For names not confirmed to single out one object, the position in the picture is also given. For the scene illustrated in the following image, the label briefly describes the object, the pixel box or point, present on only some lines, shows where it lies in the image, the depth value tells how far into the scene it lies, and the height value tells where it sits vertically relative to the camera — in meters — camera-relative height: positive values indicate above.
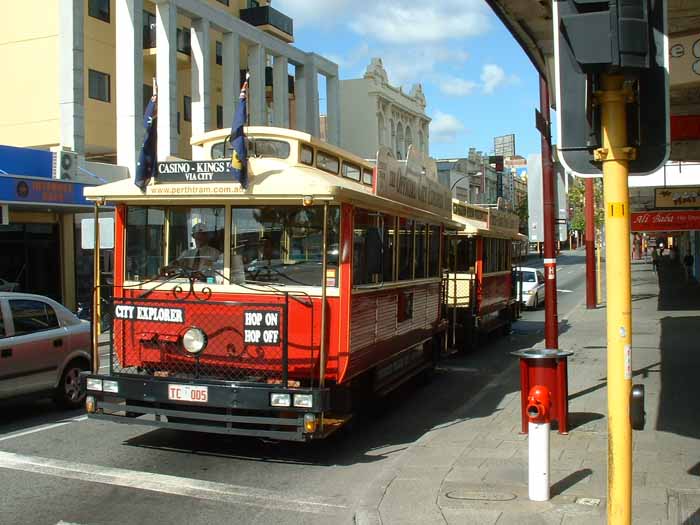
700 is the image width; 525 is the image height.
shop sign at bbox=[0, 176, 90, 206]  17.23 +1.84
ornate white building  50.25 +10.31
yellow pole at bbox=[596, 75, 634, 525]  3.76 -0.11
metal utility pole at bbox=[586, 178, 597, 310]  25.20 +0.45
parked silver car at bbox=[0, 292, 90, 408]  8.91 -1.00
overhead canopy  6.17 +2.23
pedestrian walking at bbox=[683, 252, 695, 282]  41.16 -0.20
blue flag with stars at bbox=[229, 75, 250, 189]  7.33 +1.18
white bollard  6.07 -1.59
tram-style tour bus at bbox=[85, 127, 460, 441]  7.26 -0.28
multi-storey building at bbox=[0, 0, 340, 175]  22.39 +6.74
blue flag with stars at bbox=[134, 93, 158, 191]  7.64 +1.17
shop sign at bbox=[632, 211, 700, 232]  17.66 +0.97
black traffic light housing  3.53 +0.92
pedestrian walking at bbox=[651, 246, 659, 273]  49.95 -0.09
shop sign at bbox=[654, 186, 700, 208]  16.22 +1.34
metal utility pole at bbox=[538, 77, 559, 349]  9.62 +0.26
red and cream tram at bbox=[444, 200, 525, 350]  15.91 -0.24
